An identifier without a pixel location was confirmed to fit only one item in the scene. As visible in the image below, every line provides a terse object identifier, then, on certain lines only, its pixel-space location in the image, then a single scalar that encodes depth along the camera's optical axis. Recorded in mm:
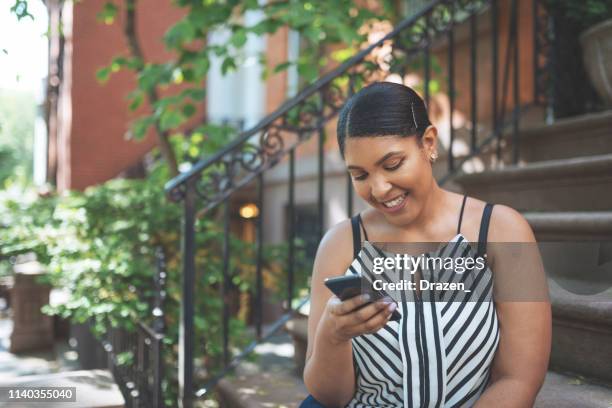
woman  1296
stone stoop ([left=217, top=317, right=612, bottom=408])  1870
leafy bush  3545
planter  3484
